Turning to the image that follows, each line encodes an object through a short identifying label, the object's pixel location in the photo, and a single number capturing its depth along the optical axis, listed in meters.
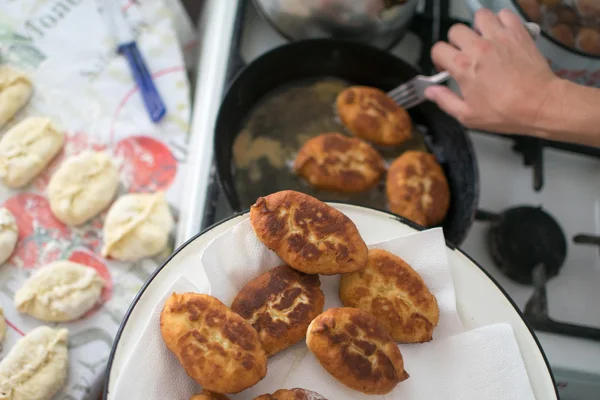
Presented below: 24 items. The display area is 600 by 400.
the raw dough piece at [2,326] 0.81
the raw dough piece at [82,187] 0.90
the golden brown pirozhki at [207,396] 0.48
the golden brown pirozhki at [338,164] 0.89
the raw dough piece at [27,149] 0.90
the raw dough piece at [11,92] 0.96
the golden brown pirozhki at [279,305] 0.52
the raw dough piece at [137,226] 0.88
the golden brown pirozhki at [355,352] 0.49
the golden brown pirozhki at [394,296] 0.55
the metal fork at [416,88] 0.86
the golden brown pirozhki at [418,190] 0.88
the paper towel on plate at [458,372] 0.52
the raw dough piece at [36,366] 0.75
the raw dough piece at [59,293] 0.82
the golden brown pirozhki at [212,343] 0.48
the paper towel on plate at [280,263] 0.53
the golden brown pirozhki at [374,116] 0.95
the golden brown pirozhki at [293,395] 0.47
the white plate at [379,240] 0.52
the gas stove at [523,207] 0.90
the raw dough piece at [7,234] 0.85
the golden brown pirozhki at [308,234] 0.55
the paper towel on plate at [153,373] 0.48
